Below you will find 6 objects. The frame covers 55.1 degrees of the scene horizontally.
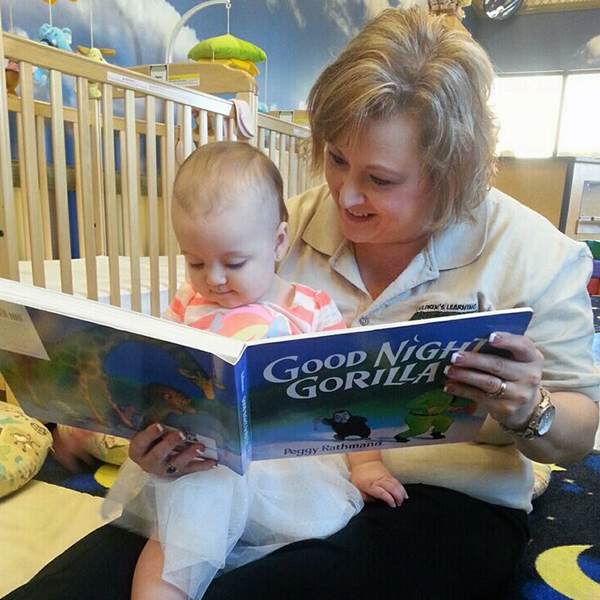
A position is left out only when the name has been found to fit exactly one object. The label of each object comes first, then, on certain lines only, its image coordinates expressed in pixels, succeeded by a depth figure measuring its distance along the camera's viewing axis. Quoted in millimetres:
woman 617
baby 581
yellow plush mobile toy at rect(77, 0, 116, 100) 2062
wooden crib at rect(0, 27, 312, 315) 1312
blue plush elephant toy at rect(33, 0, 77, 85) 1920
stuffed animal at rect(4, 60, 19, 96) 1564
